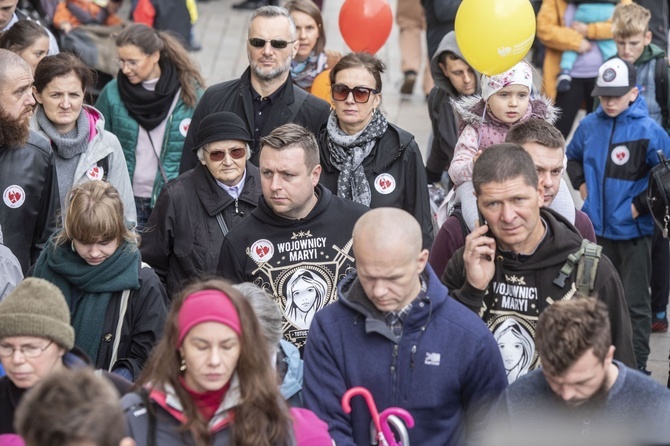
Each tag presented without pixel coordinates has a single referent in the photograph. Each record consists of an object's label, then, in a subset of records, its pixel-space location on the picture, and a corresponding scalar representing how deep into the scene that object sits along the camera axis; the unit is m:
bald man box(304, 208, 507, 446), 9.87
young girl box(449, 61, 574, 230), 14.26
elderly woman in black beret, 13.53
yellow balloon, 15.14
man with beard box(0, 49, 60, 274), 14.03
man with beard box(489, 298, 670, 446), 8.96
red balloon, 18.48
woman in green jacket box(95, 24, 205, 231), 17.20
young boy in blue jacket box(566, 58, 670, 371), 16.39
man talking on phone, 10.55
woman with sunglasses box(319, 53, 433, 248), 14.55
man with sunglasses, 15.98
